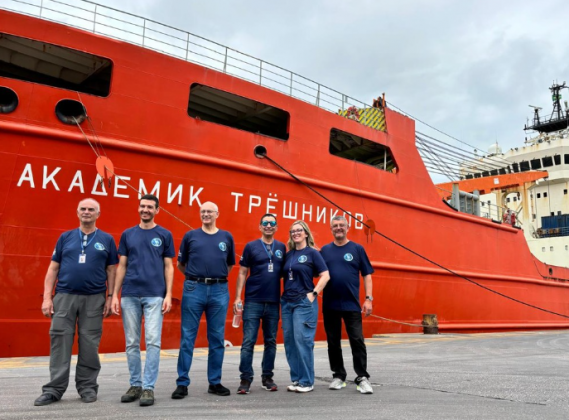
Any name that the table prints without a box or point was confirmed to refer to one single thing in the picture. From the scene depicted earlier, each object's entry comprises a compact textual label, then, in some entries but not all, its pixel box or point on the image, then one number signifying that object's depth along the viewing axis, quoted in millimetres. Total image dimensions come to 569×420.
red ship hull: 5191
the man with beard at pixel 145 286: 2863
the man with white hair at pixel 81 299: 2836
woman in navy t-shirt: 3164
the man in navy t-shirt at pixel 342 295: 3359
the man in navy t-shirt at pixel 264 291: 3250
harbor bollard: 8680
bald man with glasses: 3051
